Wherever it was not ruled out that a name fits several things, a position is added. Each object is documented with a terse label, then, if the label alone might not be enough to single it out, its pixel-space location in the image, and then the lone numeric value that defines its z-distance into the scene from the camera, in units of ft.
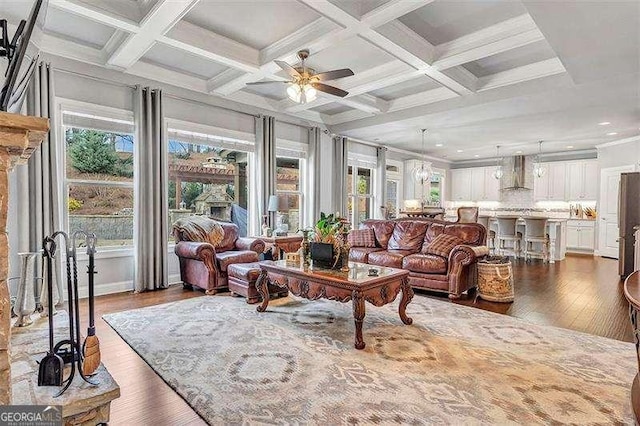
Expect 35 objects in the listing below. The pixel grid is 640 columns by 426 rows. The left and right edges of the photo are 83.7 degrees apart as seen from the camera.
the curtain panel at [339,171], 24.99
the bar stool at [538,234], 24.30
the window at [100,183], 14.92
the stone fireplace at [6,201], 3.88
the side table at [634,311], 4.98
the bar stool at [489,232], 26.69
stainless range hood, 33.83
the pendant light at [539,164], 28.55
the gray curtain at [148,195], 15.64
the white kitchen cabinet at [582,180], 29.86
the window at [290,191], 22.48
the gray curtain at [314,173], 23.24
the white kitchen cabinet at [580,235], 29.09
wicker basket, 14.43
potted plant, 11.41
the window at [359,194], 27.73
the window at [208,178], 17.76
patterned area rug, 6.61
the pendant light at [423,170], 26.66
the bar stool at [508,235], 25.50
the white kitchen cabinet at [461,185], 37.65
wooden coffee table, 9.62
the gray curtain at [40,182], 12.60
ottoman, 13.50
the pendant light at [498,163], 30.07
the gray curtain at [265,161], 20.03
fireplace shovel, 5.59
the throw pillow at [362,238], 19.25
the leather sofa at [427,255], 14.84
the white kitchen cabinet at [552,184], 31.73
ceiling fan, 11.93
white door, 26.66
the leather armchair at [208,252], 14.98
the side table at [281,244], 18.20
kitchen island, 25.10
